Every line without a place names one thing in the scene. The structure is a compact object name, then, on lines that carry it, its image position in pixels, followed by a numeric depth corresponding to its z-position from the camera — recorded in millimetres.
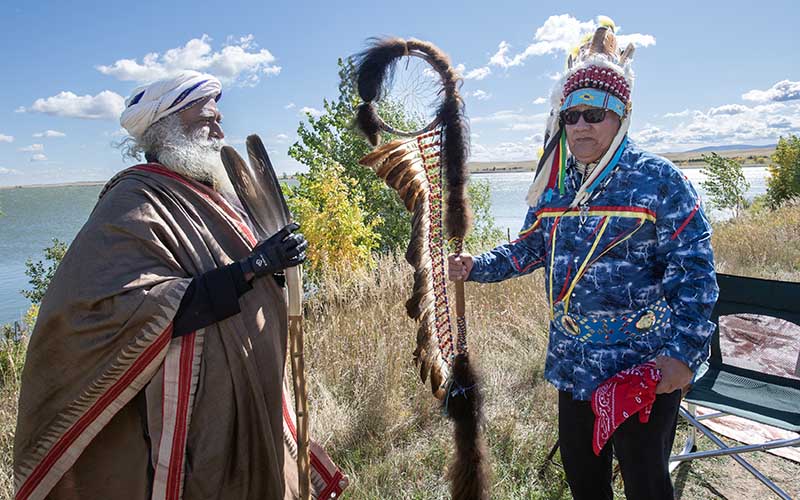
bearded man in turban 1830
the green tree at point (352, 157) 10867
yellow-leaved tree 6996
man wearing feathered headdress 1708
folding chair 2678
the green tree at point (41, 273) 17953
